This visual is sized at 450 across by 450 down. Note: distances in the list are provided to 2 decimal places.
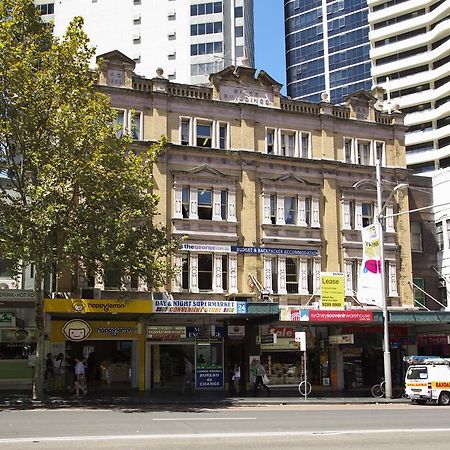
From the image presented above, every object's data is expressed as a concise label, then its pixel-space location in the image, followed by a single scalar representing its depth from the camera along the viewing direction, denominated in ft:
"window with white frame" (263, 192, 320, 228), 109.09
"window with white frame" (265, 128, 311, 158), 112.06
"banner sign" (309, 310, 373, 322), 98.37
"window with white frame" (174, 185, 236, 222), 104.53
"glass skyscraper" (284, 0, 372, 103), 307.78
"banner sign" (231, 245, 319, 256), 105.40
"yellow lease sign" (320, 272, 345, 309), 103.35
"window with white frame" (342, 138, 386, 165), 117.39
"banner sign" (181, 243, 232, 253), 102.64
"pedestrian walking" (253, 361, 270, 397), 95.71
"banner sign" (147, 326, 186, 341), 101.65
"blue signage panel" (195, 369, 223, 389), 102.22
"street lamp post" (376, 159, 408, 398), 94.53
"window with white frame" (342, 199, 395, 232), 114.42
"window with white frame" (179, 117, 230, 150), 106.93
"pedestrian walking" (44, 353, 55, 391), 93.04
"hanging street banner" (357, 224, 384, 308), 97.35
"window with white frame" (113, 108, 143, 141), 102.68
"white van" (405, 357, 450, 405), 84.07
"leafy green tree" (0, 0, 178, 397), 76.48
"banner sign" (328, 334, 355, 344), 103.34
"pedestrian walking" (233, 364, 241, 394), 97.14
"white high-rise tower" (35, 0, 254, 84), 240.12
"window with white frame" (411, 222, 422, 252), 122.41
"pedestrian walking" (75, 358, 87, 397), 86.53
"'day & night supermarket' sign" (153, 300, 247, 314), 91.25
